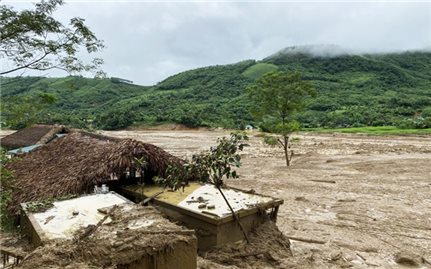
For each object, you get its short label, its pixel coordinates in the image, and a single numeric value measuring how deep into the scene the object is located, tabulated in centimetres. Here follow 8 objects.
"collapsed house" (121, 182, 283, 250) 580
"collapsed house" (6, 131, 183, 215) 711
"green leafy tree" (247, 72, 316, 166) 1756
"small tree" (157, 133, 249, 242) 579
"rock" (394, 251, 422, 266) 661
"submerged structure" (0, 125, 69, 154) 1923
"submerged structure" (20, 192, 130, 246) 459
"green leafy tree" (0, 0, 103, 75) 614
